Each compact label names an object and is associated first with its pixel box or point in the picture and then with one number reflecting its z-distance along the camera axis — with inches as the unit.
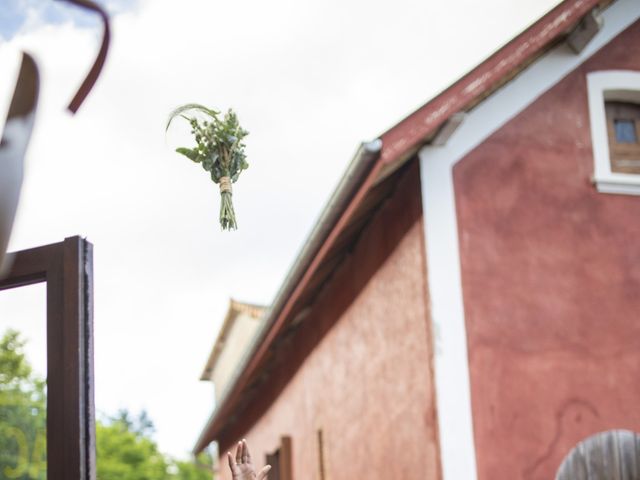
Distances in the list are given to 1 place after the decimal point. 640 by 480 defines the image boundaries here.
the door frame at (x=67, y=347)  106.7
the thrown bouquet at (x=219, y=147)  118.8
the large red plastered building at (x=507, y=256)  298.8
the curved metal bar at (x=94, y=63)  59.2
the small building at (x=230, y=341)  888.3
